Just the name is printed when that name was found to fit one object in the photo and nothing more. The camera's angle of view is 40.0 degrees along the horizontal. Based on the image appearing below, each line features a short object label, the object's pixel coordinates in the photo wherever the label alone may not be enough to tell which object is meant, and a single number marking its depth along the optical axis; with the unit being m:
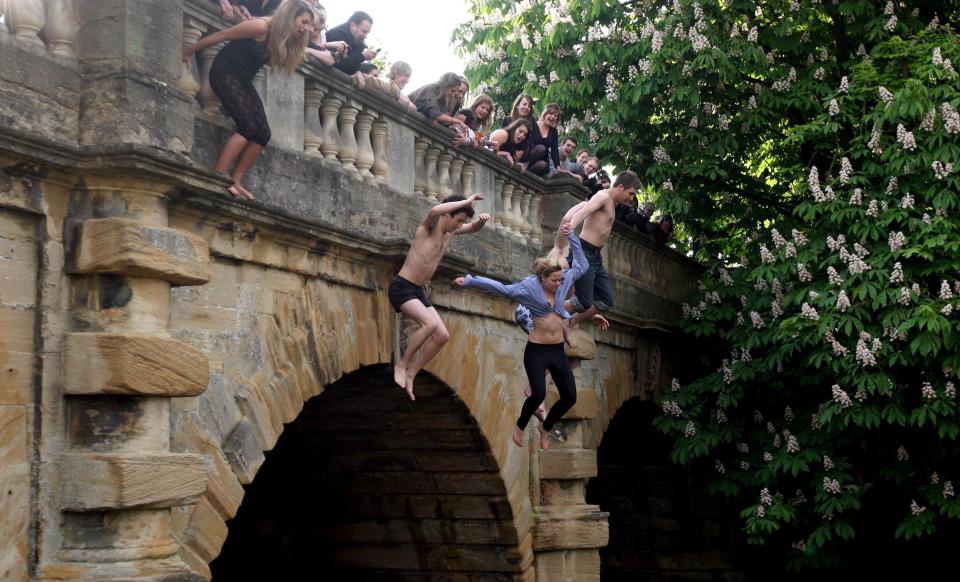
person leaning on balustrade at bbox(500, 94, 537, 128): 12.75
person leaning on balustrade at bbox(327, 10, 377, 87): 10.02
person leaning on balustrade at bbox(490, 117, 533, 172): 12.59
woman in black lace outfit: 7.41
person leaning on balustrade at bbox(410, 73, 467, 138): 10.66
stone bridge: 6.39
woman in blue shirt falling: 10.08
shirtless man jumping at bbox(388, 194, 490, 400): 9.02
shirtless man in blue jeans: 11.16
